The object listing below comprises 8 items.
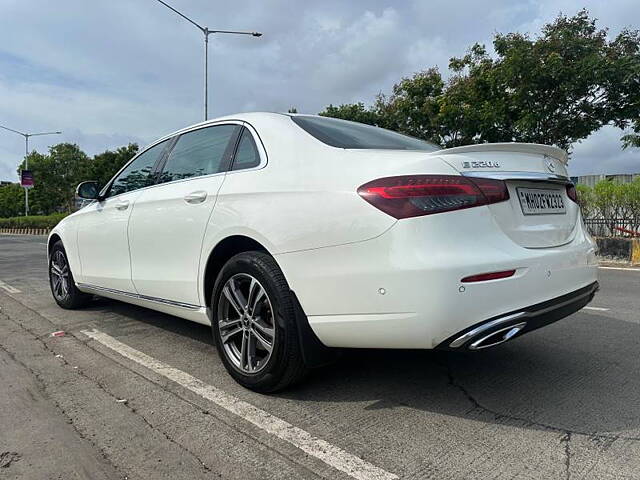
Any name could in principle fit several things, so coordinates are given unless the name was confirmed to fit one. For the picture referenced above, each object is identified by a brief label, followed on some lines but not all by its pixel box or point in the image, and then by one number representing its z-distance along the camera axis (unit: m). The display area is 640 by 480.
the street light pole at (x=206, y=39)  17.42
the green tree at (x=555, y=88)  12.03
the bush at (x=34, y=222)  41.19
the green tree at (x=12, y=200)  71.88
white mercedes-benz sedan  2.27
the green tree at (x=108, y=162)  39.81
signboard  48.19
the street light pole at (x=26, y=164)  50.52
